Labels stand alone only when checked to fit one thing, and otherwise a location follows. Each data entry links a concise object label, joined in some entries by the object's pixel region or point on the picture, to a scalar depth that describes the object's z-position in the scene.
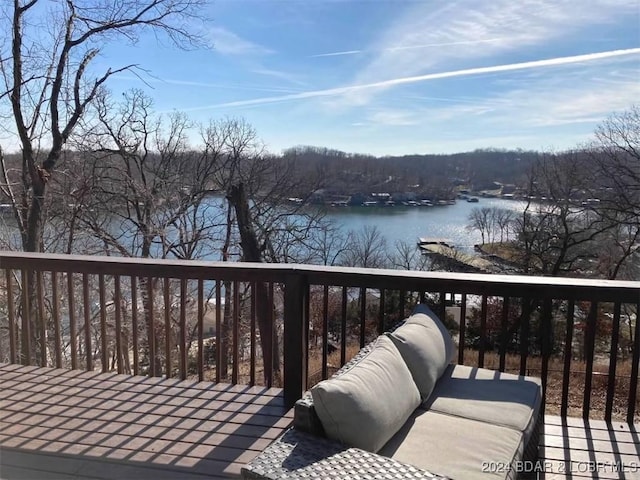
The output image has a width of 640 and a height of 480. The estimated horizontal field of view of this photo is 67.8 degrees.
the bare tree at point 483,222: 19.98
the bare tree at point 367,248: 19.05
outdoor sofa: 1.46
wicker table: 1.38
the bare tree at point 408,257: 20.22
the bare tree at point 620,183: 13.91
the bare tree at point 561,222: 15.77
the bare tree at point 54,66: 9.16
